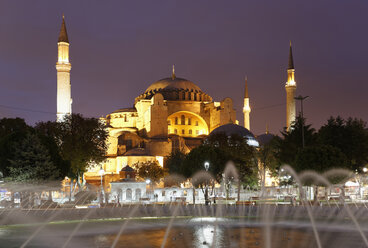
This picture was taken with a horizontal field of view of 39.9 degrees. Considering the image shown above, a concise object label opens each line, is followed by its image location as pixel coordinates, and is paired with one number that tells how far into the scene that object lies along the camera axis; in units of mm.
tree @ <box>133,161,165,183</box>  65500
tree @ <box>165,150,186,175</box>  65812
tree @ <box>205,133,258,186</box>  49250
